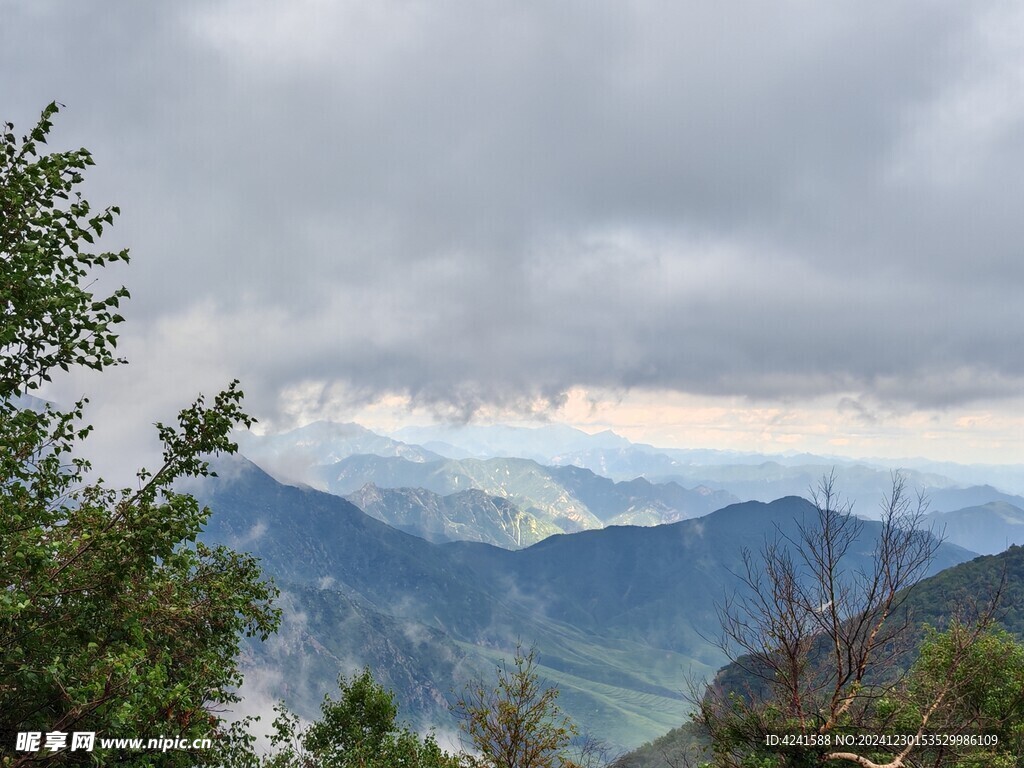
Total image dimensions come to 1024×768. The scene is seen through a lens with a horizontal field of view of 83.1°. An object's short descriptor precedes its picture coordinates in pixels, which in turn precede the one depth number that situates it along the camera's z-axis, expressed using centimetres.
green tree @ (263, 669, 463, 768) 4291
